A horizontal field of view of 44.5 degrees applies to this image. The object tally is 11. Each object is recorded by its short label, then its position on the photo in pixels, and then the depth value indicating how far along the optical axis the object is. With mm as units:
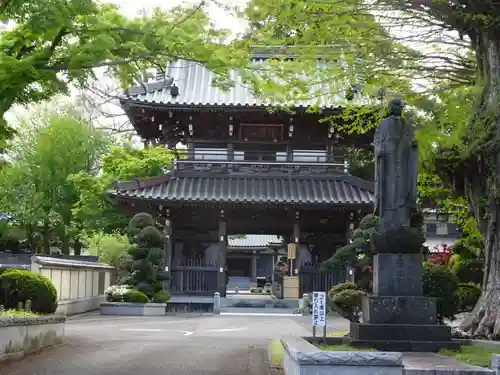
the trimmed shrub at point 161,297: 23359
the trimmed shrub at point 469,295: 15766
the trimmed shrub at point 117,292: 23312
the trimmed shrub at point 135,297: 23000
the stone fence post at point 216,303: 23453
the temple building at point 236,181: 24031
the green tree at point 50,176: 34438
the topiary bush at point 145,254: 23172
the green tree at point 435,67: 10789
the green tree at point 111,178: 30047
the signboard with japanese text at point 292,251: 24406
